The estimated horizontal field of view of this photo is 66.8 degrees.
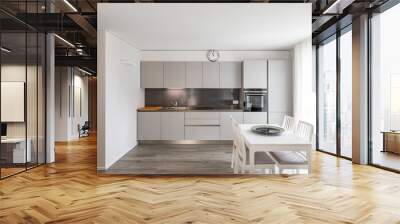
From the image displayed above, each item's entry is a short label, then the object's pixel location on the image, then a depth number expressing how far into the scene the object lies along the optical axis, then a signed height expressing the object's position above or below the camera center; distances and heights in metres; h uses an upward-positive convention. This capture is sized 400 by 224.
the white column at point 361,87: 5.04 +0.36
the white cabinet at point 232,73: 7.54 +0.90
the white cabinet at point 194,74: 7.55 +0.87
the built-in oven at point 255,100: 7.27 +0.22
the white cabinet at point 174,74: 7.56 +0.88
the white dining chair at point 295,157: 3.42 -0.58
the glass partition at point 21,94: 4.35 +0.25
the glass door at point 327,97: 6.19 +0.26
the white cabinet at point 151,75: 7.55 +0.86
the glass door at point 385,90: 4.66 +0.29
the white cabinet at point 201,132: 7.40 -0.56
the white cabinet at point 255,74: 7.29 +0.84
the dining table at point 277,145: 3.29 -0.40
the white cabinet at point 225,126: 7.38 -0.42
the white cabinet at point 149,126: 7.33 -0.40
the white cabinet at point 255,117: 7.24 -0.19
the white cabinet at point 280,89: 7.20 +0.47
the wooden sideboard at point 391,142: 4.88 -0.55
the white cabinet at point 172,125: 7.38 -0.38
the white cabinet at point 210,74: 7.55 +0.87
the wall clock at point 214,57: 7.58 +1.30
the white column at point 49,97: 5.31 +0.23
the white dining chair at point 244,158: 3.46 -0.59
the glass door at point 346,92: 5.58 +0.31
